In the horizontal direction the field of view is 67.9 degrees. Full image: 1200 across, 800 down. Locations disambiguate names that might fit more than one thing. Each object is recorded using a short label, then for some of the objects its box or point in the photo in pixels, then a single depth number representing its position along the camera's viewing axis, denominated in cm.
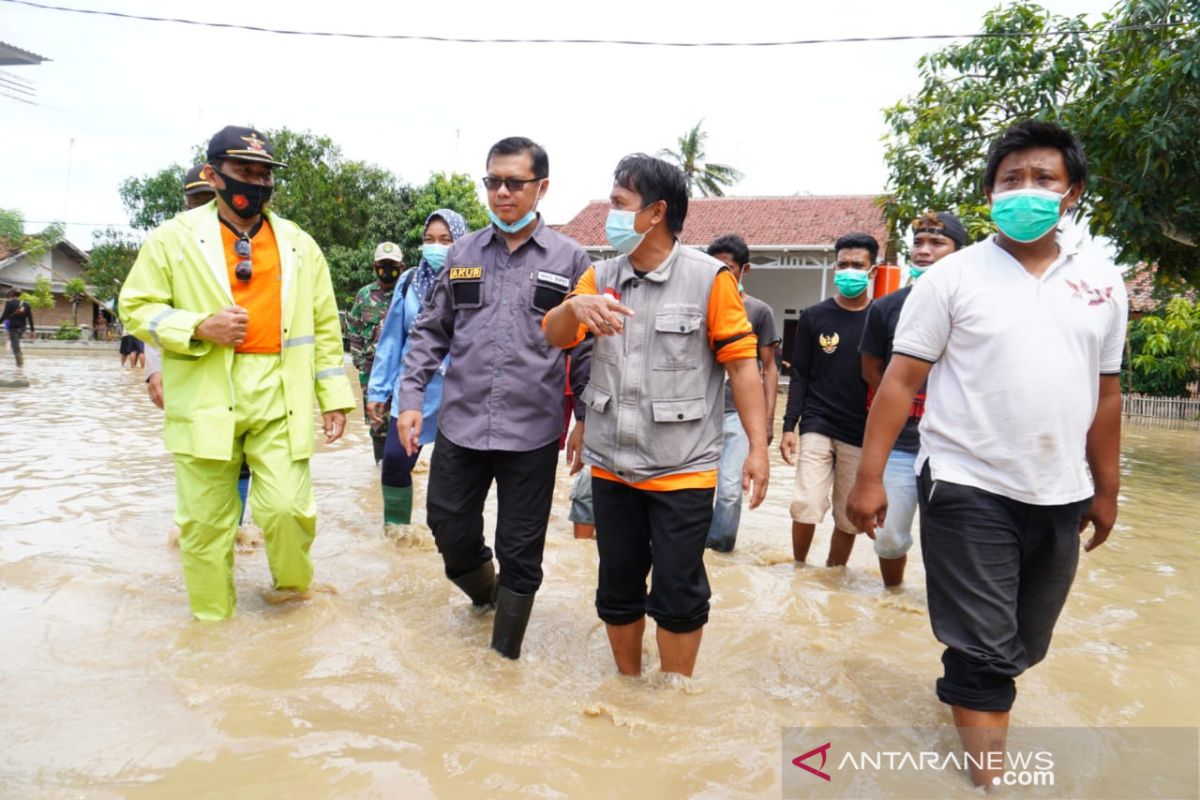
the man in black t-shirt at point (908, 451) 471
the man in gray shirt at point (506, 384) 362
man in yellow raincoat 373
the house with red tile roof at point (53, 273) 3860
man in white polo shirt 268
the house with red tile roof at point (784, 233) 2597
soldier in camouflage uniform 644
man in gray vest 321
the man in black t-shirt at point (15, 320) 1989
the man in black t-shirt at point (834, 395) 509
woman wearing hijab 507
